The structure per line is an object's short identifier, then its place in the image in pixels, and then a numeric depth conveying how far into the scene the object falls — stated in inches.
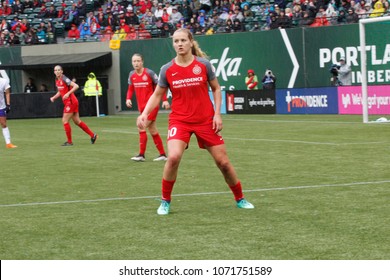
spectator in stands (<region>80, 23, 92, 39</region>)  1776.6
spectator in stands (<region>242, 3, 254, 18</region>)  1552.7
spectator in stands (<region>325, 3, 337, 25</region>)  1398.9
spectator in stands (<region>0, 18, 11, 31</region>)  1852.9
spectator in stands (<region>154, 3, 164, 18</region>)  1695.4
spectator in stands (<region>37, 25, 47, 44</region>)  1830.7
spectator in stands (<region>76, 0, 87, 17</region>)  1818.4
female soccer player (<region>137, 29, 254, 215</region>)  381.4
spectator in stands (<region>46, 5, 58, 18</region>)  1856.5
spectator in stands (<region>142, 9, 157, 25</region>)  1714.6
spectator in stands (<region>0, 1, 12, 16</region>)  1919.3
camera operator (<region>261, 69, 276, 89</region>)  1444.4
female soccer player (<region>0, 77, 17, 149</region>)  872.9
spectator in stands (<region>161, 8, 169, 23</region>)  1685.7
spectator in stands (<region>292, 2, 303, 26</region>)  1454.2
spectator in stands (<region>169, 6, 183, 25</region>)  1644.9
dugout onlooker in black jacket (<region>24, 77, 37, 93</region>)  1793.8
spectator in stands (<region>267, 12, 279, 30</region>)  1481.3
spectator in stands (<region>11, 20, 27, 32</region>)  1846.7
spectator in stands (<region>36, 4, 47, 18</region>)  1867.6
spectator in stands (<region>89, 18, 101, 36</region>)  1764.1
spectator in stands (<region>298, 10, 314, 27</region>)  1432.1
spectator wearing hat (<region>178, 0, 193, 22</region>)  1640.0
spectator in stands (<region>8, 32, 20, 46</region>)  1839.3
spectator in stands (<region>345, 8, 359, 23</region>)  1362.0
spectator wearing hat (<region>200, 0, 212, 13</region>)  1649.9
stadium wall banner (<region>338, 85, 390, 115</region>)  1167.6
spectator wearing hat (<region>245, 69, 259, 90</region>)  1472.7
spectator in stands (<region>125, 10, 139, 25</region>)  1724.9
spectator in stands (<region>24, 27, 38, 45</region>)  1836.9
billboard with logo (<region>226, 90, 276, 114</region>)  1395.2
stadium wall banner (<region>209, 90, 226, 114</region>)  1485.4
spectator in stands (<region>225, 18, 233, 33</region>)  1568.7
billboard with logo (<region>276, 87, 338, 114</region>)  1307.8
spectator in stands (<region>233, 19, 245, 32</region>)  1563.7
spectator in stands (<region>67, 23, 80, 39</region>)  1786.4
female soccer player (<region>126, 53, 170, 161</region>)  659.4
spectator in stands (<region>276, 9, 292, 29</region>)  1461.6
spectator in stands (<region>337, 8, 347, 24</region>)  1387.8
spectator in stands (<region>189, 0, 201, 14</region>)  1652.3
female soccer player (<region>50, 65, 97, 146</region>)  874.8
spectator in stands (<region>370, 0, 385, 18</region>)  1267.2
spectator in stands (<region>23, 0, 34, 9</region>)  1924.2
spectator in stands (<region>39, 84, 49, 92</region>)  1775.3
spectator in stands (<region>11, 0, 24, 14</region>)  1915.6
